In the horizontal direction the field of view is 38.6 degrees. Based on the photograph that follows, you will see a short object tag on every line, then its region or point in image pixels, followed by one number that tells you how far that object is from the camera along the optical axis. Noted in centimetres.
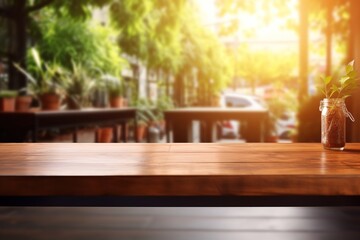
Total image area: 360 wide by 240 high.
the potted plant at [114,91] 853
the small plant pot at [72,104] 634
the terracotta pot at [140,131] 1132
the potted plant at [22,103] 562
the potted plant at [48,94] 559
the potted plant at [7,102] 548
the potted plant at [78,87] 658
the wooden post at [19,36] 763
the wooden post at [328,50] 613
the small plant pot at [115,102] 852
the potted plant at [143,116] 1141
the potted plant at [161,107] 1297
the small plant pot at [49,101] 559
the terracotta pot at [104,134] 884
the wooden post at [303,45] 701
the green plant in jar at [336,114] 178
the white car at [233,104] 1293
